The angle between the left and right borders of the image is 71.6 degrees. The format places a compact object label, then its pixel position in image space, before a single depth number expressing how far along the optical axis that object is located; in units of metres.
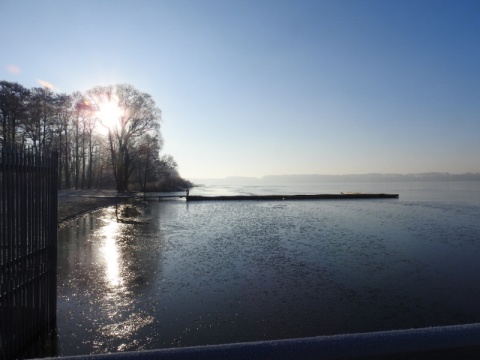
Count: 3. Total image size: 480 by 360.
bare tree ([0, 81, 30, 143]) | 30.91
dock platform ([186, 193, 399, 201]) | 41.88
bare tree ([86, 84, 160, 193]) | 43.84
